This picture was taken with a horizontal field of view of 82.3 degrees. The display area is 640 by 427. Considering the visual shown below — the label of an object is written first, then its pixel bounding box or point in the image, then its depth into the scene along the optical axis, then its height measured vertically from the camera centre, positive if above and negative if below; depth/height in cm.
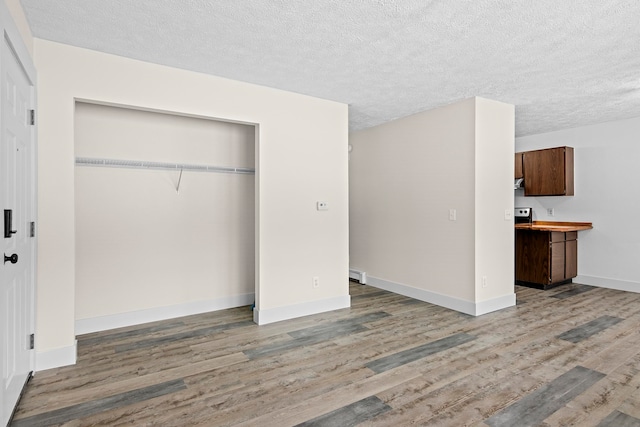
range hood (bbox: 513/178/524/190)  614 +48
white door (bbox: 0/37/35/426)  187 -9
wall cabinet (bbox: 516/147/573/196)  563 +64
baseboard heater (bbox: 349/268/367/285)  558 -99
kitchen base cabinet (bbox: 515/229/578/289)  527 -68
